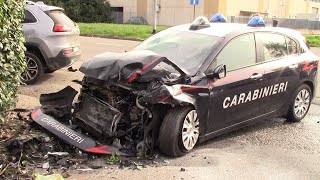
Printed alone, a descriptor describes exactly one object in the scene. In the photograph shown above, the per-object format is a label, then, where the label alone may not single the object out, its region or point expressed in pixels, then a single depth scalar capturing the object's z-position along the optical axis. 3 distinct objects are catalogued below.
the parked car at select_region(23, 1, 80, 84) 9.00
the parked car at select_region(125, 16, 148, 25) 46.22
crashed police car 5.02
